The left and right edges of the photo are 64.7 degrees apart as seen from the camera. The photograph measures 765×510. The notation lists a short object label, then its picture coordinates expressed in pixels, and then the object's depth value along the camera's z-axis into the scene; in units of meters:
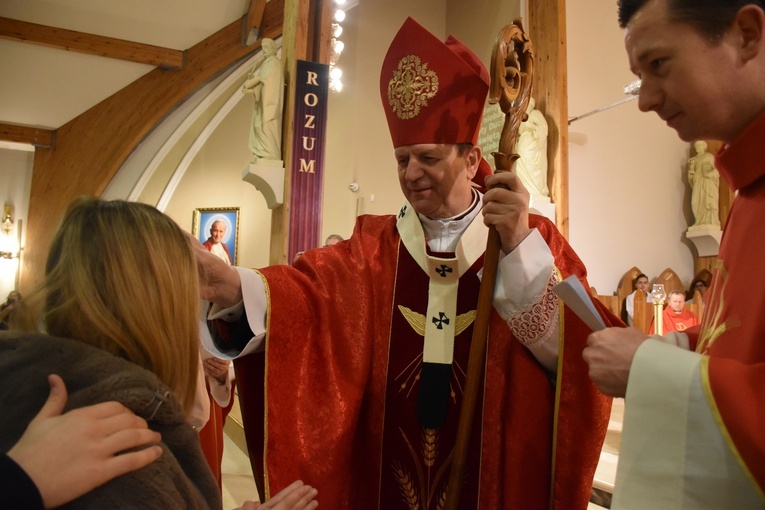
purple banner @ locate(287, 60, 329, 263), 6.47
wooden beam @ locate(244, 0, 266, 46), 8.94
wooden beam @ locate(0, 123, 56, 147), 9.45
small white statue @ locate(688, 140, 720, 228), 10.11
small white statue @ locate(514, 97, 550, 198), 6.58
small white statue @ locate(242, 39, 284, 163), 6.54
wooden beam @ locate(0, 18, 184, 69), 8.02
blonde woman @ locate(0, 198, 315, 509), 0.87
